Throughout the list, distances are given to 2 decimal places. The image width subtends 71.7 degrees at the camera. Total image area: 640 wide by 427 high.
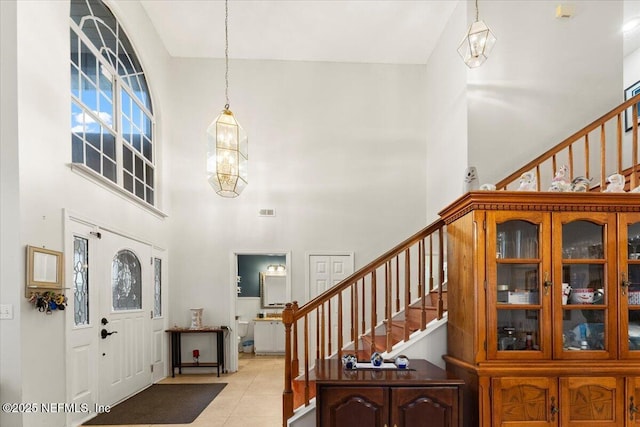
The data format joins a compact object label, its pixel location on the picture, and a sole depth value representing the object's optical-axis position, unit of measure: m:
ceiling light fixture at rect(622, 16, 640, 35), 5.65
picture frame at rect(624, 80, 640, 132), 6.19
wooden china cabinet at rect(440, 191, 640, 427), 2.93
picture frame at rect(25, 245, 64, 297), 3.49
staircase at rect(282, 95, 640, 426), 3.55
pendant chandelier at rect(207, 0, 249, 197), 4.68
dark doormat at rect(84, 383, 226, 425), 4.50
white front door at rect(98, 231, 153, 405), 4.88
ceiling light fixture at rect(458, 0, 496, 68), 4.01
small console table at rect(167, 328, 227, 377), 6.78
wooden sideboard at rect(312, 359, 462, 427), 2.86
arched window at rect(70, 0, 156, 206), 4.62
